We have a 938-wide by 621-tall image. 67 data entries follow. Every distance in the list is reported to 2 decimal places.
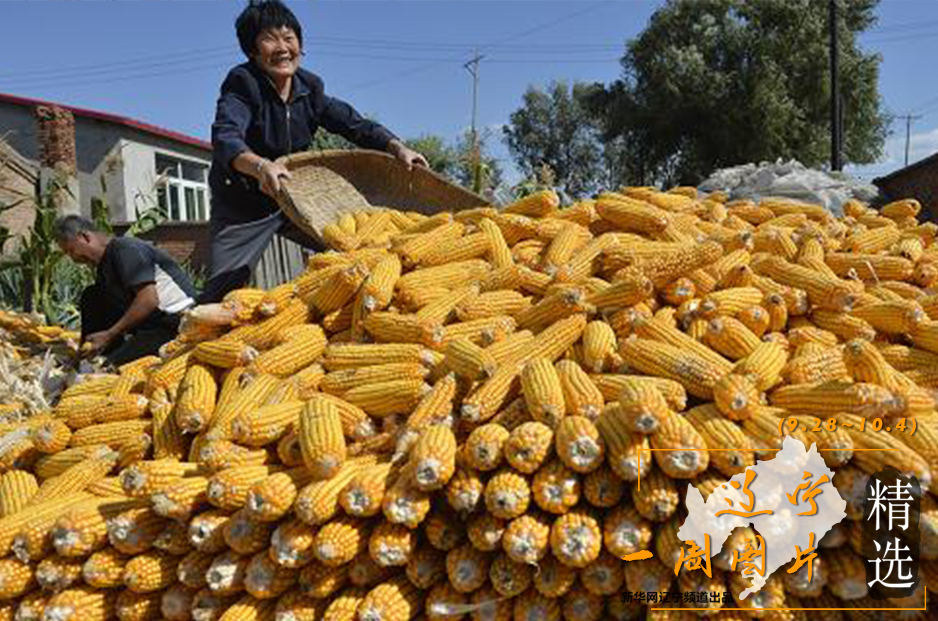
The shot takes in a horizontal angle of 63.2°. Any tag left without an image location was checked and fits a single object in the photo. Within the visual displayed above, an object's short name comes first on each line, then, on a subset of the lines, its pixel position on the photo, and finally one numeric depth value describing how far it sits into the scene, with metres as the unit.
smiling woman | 4.02
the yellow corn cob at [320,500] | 1.81
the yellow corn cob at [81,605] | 1.94
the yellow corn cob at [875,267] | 2.86
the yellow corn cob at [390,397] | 2.29
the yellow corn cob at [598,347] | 2.27
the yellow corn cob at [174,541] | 1.98
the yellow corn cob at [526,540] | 1.71
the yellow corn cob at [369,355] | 2.46
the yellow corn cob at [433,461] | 1.78
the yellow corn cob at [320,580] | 1.85
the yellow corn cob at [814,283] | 2.50
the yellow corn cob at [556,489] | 1.74
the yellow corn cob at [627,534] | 1.70
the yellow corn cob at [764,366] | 2.03
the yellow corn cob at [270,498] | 1.84
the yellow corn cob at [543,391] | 1.92
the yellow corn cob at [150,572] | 1.96
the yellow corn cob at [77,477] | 2.34
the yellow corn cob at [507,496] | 1.74
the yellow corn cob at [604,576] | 1.73
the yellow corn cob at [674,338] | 2.16
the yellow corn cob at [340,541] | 1.79
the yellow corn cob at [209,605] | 1.92
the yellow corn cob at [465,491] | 1.79
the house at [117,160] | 15.67
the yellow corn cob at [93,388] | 3.00
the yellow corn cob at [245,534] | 1.88
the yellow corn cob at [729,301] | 2.43
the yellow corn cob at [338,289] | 2.84
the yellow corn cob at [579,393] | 1.97
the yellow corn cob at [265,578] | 1.87
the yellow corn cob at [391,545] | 1.79
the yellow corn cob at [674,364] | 2.02
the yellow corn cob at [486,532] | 1.75
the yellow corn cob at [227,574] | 1.89
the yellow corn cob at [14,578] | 2.01
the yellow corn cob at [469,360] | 2.24
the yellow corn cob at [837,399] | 1.85
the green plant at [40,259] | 8.15
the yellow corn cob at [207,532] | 1.92
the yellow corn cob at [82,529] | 1.98
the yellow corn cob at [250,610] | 1.87
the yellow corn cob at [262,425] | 2.17
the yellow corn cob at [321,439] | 1.96
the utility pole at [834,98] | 19.55
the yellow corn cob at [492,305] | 2.69
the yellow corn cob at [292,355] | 2.58
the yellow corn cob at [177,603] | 1.96
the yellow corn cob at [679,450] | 1.71
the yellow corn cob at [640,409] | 1.75
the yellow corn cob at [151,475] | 2.08
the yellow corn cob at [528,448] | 1.78
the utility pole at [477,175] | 9.09
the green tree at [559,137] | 43.47
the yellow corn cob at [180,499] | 1.94
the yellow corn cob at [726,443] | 1.71
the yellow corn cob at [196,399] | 2.41
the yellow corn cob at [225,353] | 2.67
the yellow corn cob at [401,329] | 2.55
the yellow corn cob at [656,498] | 1.70
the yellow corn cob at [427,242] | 3.07
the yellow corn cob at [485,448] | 1.81
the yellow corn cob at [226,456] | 2.07
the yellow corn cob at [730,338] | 2.27
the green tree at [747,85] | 25.48
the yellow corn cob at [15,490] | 2.36
